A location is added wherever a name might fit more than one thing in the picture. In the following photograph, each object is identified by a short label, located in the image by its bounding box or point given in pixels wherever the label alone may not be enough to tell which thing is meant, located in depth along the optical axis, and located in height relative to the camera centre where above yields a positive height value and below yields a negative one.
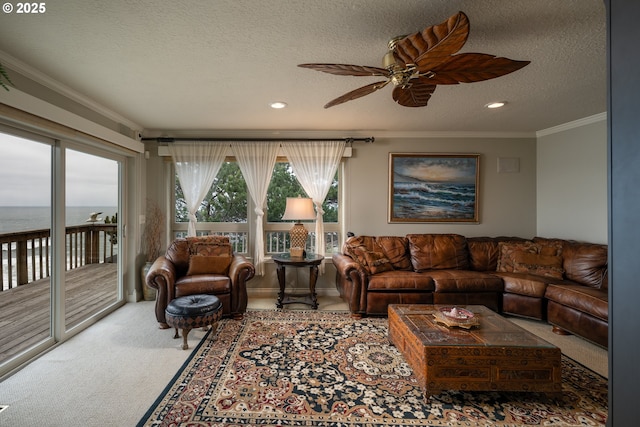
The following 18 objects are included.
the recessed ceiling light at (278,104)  3.03 +1.19
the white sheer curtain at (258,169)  4.11 +0.65
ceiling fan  1.37 +0.87
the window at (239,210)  4.31 +0.05
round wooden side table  3.55 -0.75
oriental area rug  1.77 -1.28
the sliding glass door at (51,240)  2.28 -0.26
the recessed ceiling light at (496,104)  3.03 +1.19
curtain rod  4.02 +1.07
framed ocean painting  4.23 +0.39
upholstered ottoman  2.58 -0.94
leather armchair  3.05 -0.72
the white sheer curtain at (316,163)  4.12 +0.73
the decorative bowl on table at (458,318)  2.15 -0.83
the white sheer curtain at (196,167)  4.09 +0.68
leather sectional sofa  2.92 -0.77
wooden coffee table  1.87 -1.02
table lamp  3.66 -0.04
